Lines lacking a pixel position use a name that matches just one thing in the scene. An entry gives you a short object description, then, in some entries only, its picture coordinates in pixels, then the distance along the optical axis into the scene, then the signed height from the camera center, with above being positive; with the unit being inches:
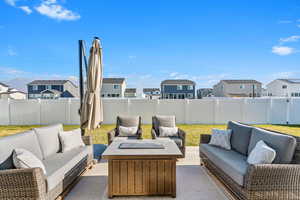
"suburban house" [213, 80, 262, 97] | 935.0 +58.8
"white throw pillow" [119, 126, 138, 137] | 190.3 -41.1
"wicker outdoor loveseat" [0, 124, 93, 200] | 72.9 -42.1
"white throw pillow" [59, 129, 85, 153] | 131.3 -37.1
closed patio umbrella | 152.9 +5.5
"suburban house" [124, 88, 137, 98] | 1012.4 +36.6
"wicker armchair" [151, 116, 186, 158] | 194.9 -30.7
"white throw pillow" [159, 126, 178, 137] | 179.9 -39.4
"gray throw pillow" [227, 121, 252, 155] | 122.2 -32.7
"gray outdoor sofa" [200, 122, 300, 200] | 79.5 -42.5
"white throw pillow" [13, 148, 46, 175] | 80.7 -33.3
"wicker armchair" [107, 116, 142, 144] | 194.2 -31.7
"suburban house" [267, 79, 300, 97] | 825.5 +56.4
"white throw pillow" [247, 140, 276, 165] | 86.4 -32.8
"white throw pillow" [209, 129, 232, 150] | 136.1 -36.6
